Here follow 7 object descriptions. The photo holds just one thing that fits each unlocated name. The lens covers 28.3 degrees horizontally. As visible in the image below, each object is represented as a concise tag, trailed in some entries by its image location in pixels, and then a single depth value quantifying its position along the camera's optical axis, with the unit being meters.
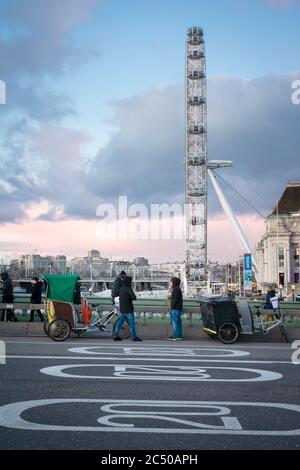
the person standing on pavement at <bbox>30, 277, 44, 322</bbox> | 21.78
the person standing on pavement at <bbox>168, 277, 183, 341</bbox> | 18.53
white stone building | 123.75
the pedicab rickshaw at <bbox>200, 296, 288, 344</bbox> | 17.55
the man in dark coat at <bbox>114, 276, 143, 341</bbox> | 17.48
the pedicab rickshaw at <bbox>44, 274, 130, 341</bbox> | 17.45
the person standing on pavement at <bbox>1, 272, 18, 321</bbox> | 21.23
